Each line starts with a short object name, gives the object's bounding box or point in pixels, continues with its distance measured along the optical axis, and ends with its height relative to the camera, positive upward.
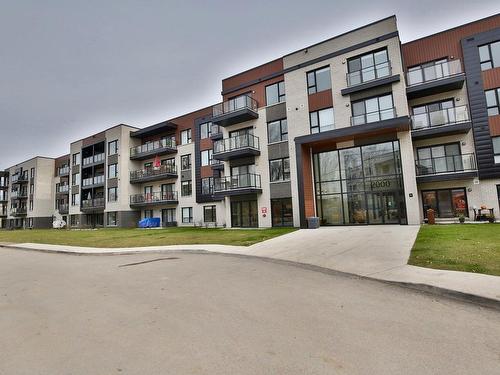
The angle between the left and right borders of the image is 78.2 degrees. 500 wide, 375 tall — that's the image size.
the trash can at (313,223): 21.86 -0.68
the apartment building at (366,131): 20.77 +5.81
